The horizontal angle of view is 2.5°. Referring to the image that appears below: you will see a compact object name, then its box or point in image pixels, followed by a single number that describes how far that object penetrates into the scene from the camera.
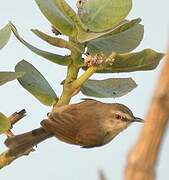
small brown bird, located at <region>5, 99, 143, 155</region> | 3.44
